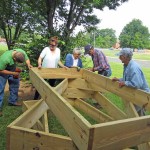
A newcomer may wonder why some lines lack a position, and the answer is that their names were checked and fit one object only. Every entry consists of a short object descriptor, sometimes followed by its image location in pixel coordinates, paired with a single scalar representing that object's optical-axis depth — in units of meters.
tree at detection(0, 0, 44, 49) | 9.08
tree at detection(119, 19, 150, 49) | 52.94
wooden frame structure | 1.38
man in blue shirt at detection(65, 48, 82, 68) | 4.02
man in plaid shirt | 4.06
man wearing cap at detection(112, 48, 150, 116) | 2.47
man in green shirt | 3.42
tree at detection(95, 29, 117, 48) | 56.13
